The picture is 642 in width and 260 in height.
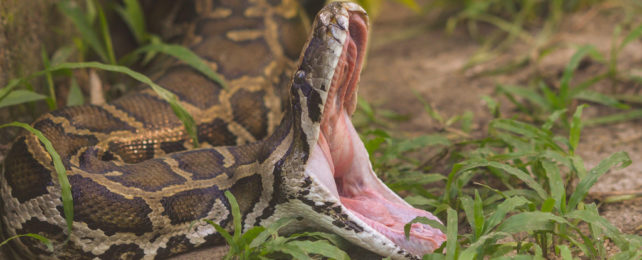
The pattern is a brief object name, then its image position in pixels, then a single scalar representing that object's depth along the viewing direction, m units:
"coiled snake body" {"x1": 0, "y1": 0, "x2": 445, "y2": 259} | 5.70
